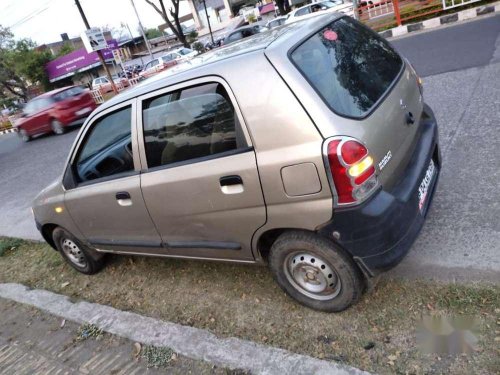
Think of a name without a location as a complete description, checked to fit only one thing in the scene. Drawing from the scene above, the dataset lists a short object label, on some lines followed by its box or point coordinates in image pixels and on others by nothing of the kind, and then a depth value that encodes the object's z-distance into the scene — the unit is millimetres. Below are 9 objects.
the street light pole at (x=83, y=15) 19619
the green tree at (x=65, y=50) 52309
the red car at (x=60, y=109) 14516
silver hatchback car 2361
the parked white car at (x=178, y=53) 30656
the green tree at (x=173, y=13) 29469
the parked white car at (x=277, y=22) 21297
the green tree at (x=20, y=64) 44719
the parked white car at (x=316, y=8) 20109
